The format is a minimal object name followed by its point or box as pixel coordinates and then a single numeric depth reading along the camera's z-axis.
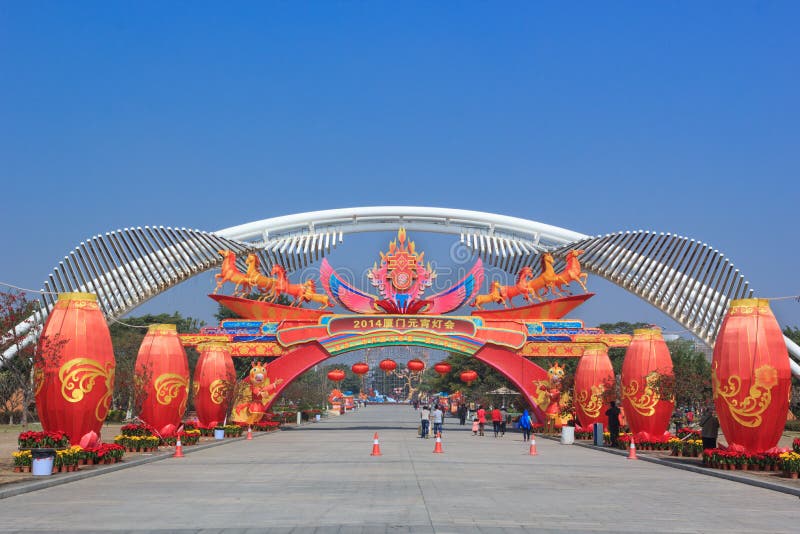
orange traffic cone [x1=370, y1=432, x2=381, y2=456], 25.84
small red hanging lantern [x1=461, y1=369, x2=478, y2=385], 45.62
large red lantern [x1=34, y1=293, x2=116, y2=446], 20.61
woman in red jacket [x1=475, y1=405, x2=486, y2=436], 45.09
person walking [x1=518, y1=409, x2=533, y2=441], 36.59
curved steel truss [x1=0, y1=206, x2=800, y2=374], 42.78
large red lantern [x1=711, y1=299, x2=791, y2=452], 20.98
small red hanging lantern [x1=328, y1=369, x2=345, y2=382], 46.62
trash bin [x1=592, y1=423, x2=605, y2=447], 31.95
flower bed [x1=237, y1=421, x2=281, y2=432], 42.77
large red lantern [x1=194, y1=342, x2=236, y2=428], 36.38
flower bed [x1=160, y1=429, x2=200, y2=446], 28.64
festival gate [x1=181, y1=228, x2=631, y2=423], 42.19
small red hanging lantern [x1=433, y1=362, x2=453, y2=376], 44.77
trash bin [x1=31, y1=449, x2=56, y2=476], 17.77
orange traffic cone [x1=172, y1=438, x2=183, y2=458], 24.88
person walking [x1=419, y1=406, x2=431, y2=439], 37.19
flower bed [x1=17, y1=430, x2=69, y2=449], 19.75
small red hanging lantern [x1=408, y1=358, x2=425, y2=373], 42.59
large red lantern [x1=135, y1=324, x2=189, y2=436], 28.61
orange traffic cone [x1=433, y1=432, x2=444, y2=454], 27.08
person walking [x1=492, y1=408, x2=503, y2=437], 40.56
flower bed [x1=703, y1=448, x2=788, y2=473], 20.44
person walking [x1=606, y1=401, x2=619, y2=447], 30.39
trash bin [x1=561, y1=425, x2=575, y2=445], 34.31
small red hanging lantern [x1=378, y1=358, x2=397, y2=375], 45.25
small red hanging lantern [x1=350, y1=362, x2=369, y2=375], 44.50
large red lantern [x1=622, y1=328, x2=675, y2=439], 29.36
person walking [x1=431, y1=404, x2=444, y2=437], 33.56
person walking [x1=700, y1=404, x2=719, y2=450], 23.23
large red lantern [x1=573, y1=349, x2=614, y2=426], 35.75
